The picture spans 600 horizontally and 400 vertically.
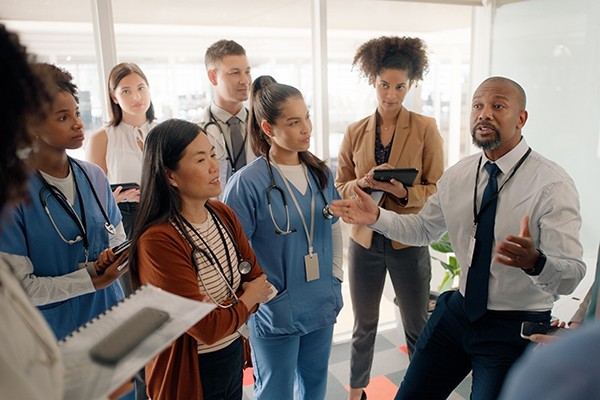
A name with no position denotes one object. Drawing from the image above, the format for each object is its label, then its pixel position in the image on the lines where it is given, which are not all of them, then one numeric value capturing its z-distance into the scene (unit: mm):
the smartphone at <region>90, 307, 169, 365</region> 844
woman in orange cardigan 1471
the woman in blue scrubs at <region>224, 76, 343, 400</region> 1965
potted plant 3346
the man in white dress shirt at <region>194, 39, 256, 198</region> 2639
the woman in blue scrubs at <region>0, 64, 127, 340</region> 1627
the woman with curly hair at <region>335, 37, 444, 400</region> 2555
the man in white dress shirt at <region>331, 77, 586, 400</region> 1616
